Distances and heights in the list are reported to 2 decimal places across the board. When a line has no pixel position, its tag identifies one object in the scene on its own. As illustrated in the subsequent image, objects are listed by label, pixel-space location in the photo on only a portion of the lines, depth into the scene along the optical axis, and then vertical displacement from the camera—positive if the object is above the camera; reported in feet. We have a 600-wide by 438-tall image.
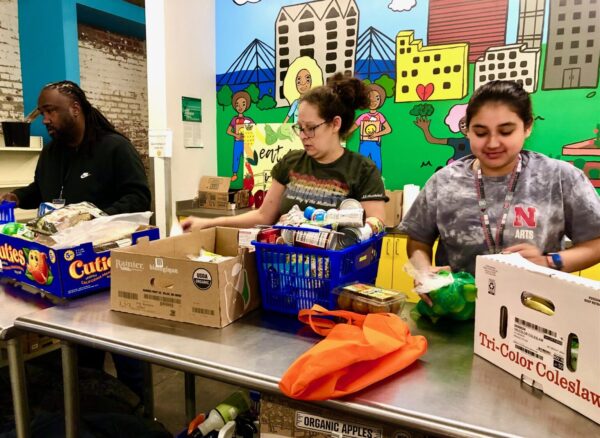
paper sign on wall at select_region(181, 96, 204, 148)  13.39 +0.82
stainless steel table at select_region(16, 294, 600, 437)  3.09 -1.66
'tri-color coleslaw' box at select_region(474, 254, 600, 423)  2.92 -1.16
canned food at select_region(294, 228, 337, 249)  4.32 -0.78
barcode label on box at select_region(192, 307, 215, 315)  4.54 -1.50
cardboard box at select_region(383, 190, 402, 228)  10.86 -1.27
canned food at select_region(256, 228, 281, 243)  4.66 -0.80
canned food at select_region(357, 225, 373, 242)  4.68 -0.78
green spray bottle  5.58 -3.08
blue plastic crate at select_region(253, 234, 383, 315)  4.37 -1.13
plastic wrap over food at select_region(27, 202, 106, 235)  5.58 -0.82
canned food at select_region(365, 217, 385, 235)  4.98 -0.75
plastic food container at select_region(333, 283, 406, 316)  4.27 -1.31
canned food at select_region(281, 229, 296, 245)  4.51 -0.78
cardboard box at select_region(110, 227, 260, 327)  4.49 -1.30
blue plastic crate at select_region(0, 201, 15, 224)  7.07 -0.91
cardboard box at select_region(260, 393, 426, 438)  3.66 -2.09
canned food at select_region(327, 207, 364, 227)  4.61 -0.62
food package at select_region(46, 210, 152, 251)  5.47 -0.98
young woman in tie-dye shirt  4.91 -0.48
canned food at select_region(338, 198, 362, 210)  5.07 -0.55
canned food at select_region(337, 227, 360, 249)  4.45 -0.79
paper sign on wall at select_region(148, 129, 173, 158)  12.76 +0.21
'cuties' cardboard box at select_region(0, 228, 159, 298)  5.25 -1.31
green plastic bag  4.36 -1.32
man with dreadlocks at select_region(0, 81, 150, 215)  7.86 -0.15
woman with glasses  6.22 -0.16
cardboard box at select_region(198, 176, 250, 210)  13.19 -1.22
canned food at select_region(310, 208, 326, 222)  4.67 -0.62
